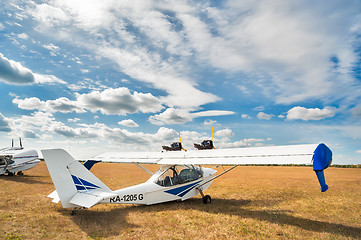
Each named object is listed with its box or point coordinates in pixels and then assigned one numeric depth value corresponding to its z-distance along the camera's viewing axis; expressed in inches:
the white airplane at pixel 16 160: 800.3
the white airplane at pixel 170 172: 267.6
